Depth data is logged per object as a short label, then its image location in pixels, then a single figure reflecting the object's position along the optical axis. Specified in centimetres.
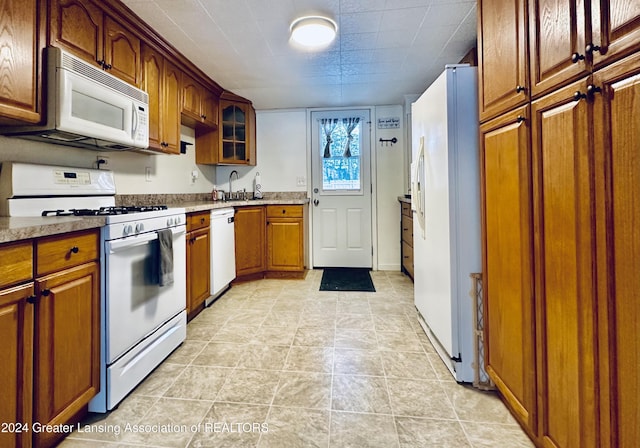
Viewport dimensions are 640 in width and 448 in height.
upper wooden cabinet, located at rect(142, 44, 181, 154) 225
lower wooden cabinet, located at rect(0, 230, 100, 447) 95
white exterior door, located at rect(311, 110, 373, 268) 411
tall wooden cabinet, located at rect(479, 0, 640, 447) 71
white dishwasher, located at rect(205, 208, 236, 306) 277
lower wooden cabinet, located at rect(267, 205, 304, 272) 363
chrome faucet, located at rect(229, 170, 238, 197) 419
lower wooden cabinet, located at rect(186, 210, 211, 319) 232
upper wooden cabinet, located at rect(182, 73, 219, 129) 281
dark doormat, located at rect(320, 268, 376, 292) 329
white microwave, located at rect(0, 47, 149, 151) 147
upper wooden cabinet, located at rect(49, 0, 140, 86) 154
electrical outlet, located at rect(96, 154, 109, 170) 212
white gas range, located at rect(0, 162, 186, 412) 135
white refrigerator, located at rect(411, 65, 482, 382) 155
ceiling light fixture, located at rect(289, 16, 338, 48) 205
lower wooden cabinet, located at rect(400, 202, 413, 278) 338
